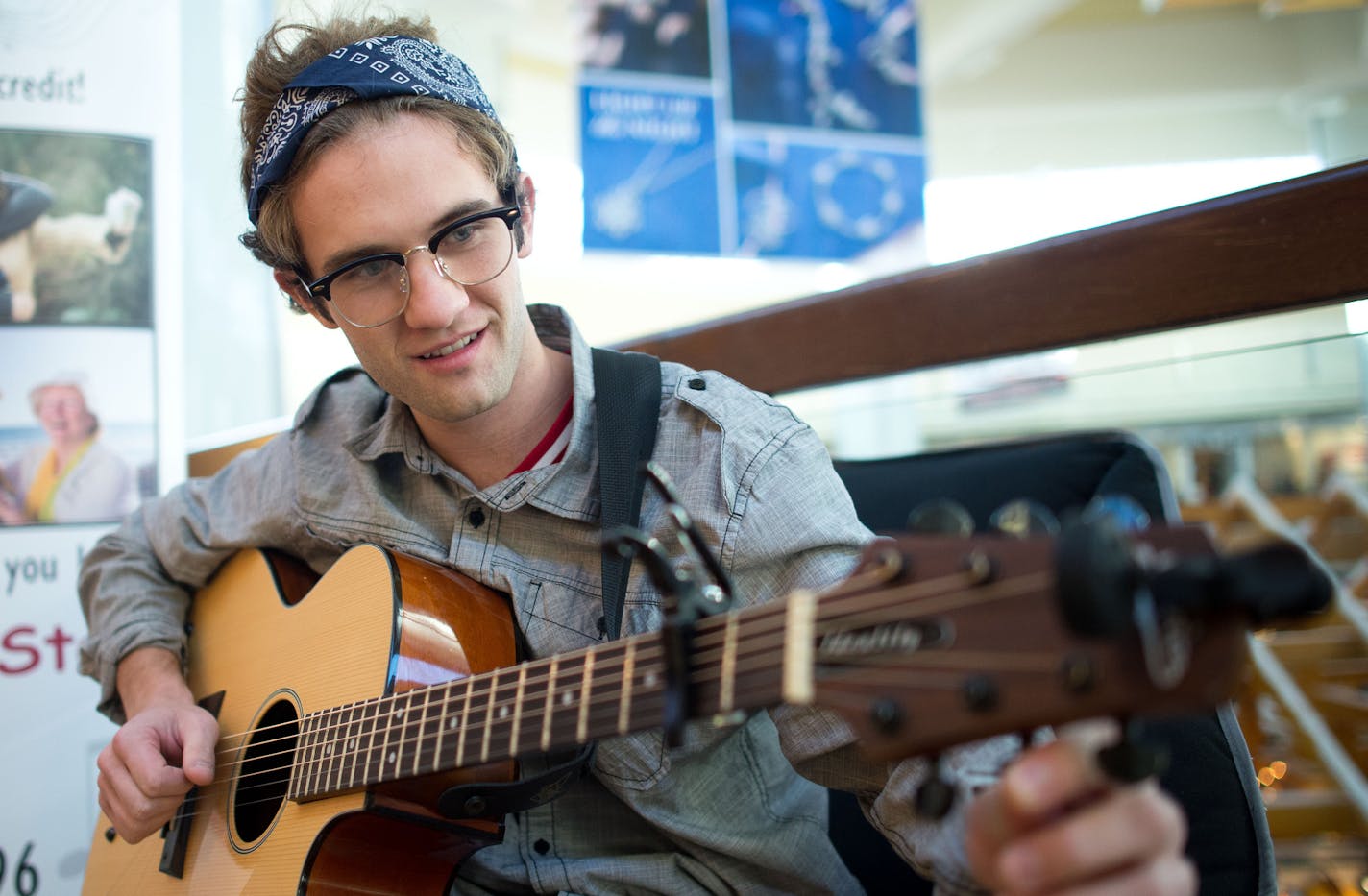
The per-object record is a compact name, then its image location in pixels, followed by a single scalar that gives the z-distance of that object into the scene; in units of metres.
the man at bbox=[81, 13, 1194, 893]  1.13
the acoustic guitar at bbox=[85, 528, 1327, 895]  0.57
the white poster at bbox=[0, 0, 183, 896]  1.89
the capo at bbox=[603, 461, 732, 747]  0.76
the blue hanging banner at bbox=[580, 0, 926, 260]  3.48
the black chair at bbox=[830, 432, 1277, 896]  1.04
